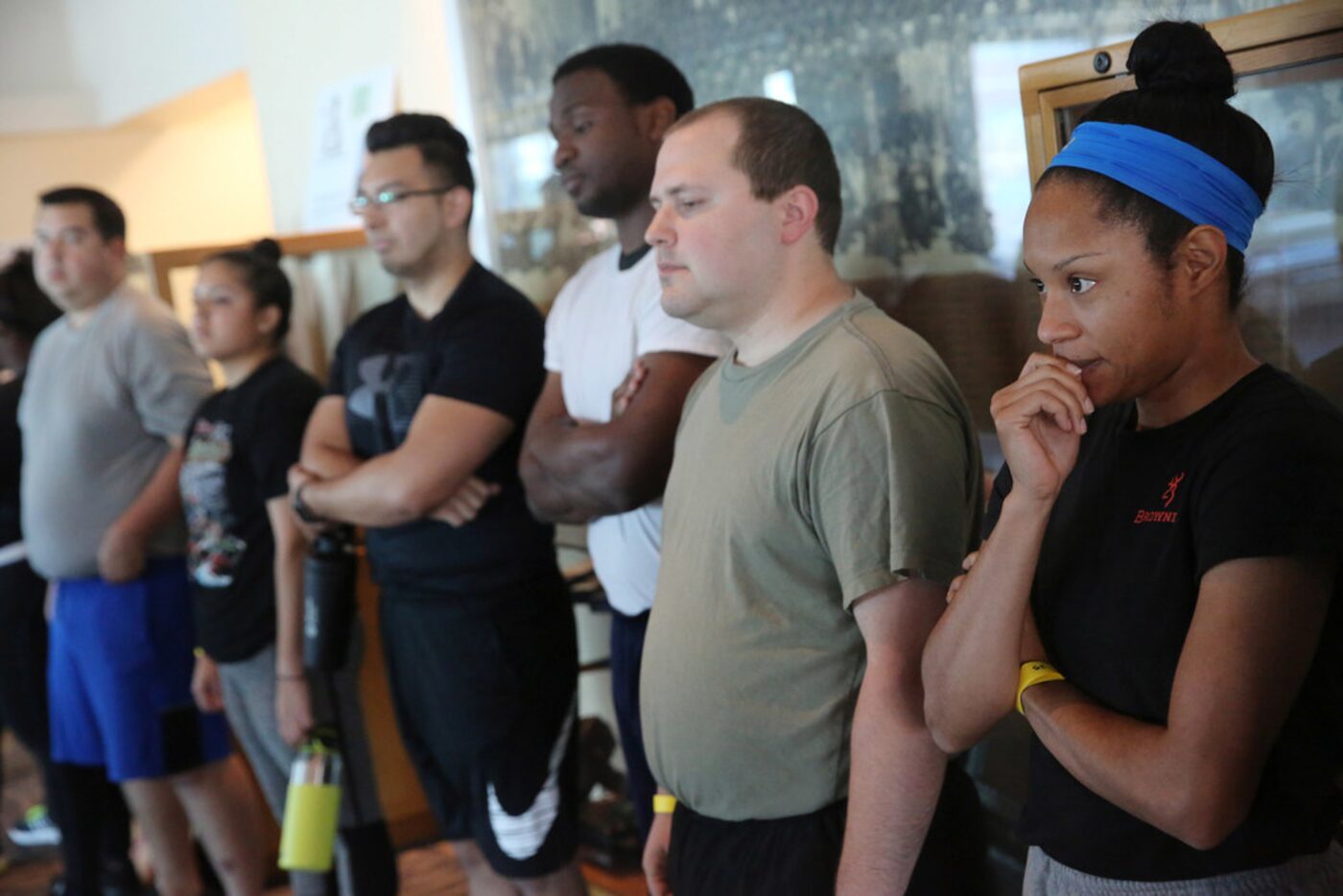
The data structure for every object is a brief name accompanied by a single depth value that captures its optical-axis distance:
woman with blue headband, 1.03
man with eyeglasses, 2.28
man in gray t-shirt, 3.16
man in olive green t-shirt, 1.40
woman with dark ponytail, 2.75
